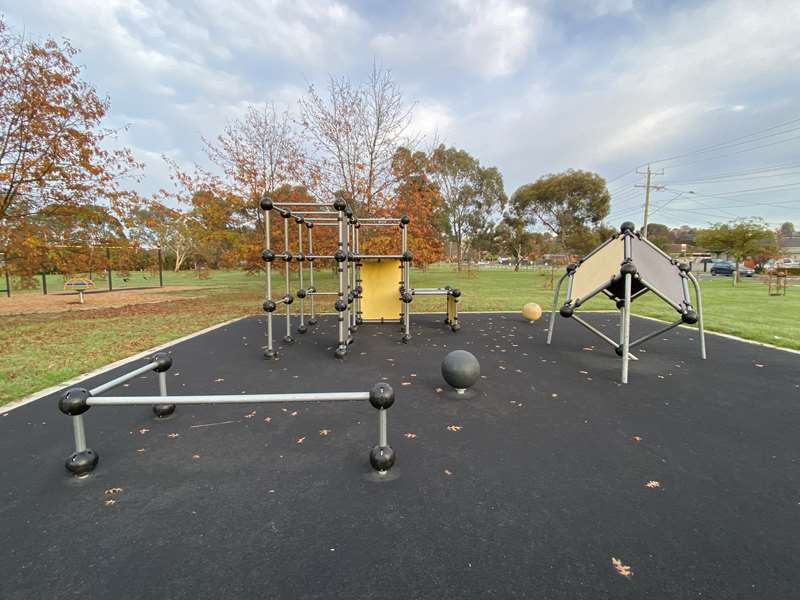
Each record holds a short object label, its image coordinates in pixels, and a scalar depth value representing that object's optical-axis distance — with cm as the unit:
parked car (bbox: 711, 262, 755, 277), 3616
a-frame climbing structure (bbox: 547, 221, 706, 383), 507
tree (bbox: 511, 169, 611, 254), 4028
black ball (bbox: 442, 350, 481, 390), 438
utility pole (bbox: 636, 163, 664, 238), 3297
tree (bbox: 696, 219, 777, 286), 2619
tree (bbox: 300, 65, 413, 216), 1447
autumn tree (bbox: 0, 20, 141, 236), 853
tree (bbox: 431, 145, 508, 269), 3950
